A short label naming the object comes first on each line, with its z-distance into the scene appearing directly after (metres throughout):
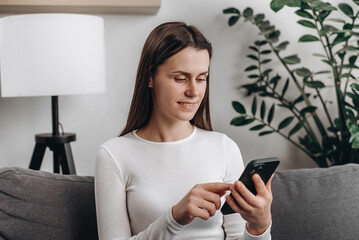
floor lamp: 1.54
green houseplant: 1.77
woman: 1.17
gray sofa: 1.26
